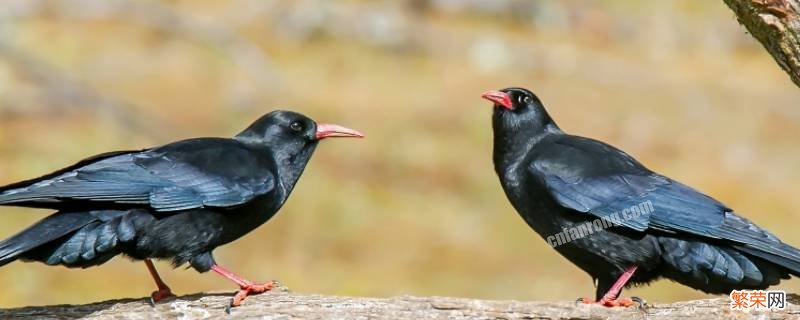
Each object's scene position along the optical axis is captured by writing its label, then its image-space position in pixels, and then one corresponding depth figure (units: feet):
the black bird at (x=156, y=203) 51.15
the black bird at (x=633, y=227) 53.98
